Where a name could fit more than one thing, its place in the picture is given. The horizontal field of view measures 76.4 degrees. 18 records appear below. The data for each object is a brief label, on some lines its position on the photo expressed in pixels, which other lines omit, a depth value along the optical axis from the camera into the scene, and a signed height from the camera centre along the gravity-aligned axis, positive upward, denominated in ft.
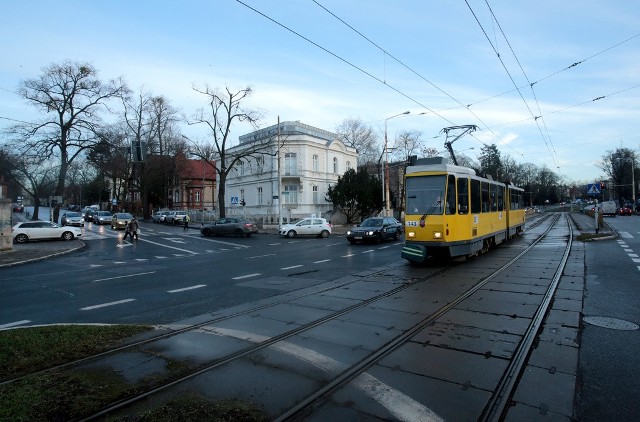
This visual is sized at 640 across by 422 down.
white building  154.81 +13.40
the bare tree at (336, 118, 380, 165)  249.20 +39.50
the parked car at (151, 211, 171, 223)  172.24 -2.62
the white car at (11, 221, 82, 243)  88.38 -4.33
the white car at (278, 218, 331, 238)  103.40 -5.45
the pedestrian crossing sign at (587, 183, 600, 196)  84.43 +2.52
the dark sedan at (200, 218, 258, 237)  109.09 -5.27
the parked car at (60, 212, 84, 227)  137.18 -2.80
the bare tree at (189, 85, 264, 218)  139.74 +28.57
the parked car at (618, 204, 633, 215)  203.00 -5.33
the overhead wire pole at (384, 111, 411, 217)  122.62 +2.83
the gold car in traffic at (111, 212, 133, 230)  133.69 -3.07
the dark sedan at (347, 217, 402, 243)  80.79 -5.10
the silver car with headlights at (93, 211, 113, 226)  168.45 -2.85
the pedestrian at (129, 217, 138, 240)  95.66 -3.94
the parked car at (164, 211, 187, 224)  166.40 -3.02
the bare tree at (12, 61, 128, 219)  130.62 +33.24
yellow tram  43.06 -0.70
